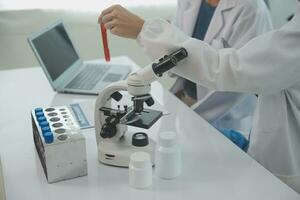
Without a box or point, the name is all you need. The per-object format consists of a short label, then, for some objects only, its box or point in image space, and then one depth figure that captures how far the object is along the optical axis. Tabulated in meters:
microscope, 0.94
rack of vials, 0.88
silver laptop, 1.46
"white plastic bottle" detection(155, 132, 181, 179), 0.90
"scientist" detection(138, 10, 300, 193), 0.94
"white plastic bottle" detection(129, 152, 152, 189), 0.87
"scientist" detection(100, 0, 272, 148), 1.53
